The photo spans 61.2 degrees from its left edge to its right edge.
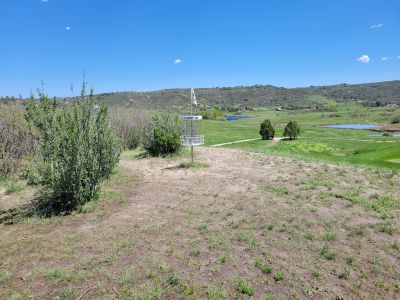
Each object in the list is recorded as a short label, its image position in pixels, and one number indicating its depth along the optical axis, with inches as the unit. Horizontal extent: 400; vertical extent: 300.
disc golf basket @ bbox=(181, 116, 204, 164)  479.4
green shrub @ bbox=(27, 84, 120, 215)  307.4
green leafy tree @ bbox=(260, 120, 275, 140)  1306.6
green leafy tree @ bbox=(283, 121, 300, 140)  1305.4
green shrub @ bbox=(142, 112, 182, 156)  604.4
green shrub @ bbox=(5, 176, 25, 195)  393.1
